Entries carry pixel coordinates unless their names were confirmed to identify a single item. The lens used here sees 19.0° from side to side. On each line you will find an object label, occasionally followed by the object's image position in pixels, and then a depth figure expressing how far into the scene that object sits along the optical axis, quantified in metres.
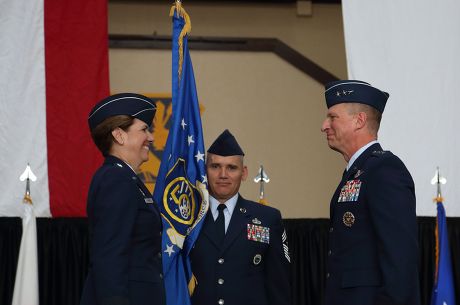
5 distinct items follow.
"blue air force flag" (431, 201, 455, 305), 7.40
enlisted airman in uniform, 6.35
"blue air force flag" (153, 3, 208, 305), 6.08
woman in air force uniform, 4.49
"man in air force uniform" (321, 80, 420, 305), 4.51
